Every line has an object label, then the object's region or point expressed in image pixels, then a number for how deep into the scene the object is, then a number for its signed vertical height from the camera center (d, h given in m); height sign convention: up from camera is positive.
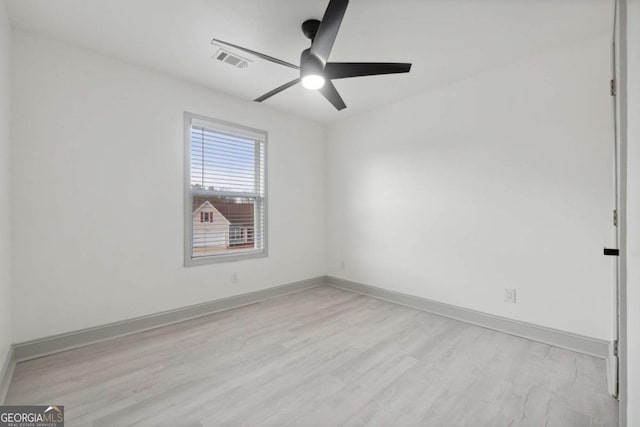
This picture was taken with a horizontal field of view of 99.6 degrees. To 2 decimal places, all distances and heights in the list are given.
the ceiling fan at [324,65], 1.78 +1.14
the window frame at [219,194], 3.04 +0.25
